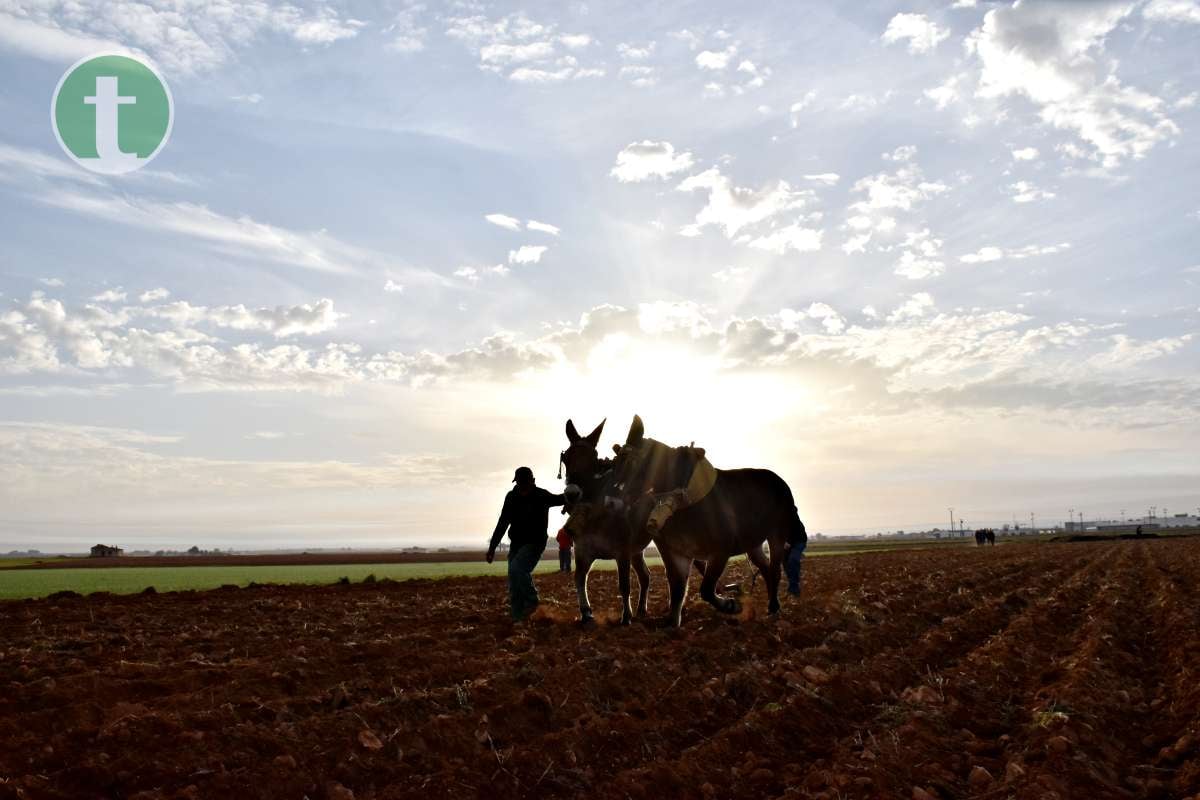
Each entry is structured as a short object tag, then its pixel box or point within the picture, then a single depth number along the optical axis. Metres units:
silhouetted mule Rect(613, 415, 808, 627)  12.29
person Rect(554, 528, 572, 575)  25.45
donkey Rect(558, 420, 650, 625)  12.10
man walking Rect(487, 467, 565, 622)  12.77
